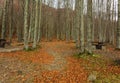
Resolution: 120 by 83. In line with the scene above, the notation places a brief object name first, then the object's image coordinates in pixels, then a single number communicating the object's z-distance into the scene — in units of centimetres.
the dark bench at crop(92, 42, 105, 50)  773
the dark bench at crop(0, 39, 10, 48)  768
